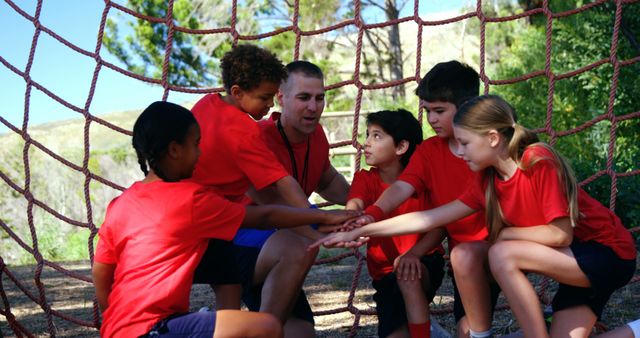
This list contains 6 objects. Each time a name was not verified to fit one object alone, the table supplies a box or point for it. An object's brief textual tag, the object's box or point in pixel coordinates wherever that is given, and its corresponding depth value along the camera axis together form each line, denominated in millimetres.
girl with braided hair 2348
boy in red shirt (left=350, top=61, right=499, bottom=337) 2988
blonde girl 2611
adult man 2871
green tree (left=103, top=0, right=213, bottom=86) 18516
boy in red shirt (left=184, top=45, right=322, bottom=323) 2859
